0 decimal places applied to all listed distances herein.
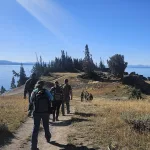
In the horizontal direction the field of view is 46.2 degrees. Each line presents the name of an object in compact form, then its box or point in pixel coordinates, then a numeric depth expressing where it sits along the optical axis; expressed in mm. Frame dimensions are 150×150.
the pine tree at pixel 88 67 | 60173
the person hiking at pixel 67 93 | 10844
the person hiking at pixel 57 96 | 9424
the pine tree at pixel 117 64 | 58407
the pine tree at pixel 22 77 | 76376
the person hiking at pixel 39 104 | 6000
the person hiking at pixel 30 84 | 9609
